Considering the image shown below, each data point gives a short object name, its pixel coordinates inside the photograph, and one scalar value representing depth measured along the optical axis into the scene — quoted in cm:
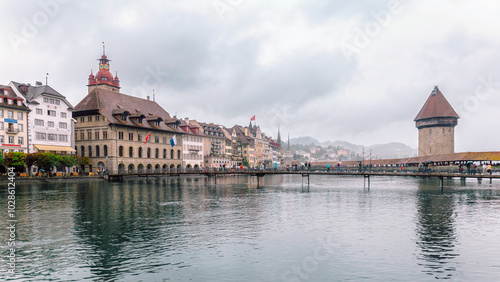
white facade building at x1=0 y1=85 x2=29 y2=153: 7256
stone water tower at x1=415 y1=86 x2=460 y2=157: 12725
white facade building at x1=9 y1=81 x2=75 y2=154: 7919
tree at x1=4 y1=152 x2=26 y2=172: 6681
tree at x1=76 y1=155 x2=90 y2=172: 8500
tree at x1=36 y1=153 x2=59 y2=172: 7100
